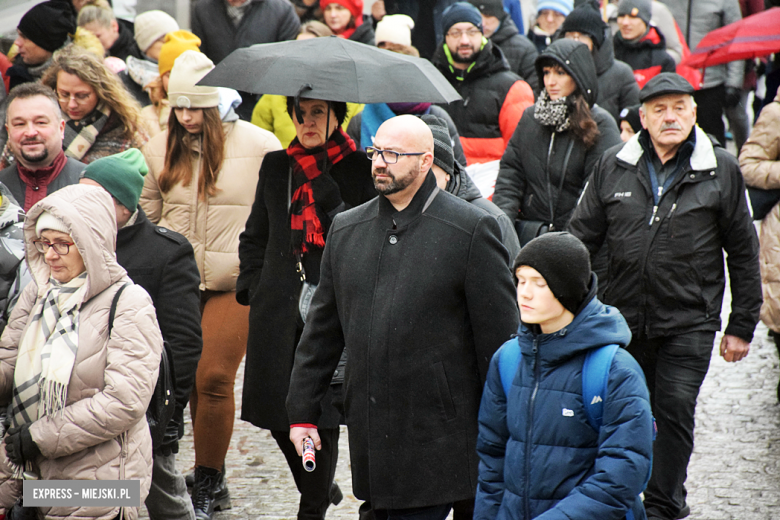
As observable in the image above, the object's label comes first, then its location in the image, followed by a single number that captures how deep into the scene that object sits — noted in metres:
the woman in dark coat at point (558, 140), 13.19
